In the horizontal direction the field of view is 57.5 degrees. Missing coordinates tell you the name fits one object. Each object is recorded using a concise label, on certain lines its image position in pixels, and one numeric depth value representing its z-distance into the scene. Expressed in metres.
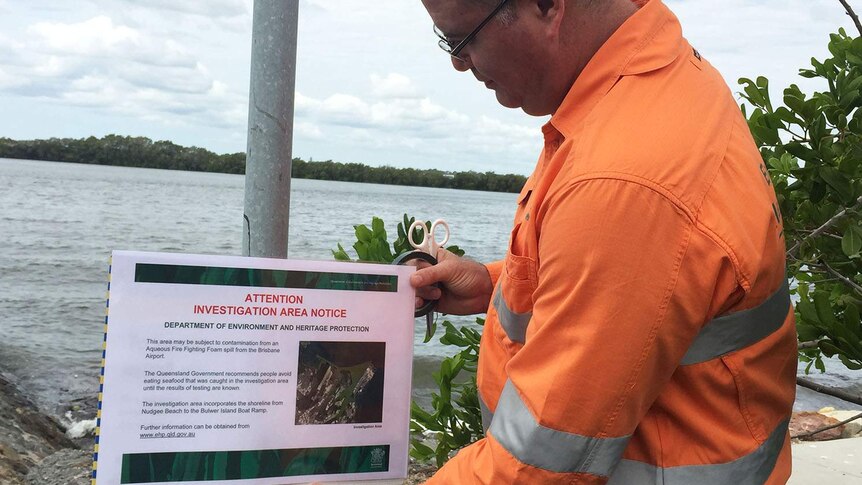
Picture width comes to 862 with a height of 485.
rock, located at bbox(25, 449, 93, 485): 5.25
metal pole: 2.39
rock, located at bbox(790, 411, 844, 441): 6.29
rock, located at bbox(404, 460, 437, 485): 4.78
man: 1.34
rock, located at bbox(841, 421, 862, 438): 6.51
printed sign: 1.91
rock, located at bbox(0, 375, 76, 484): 5.54
